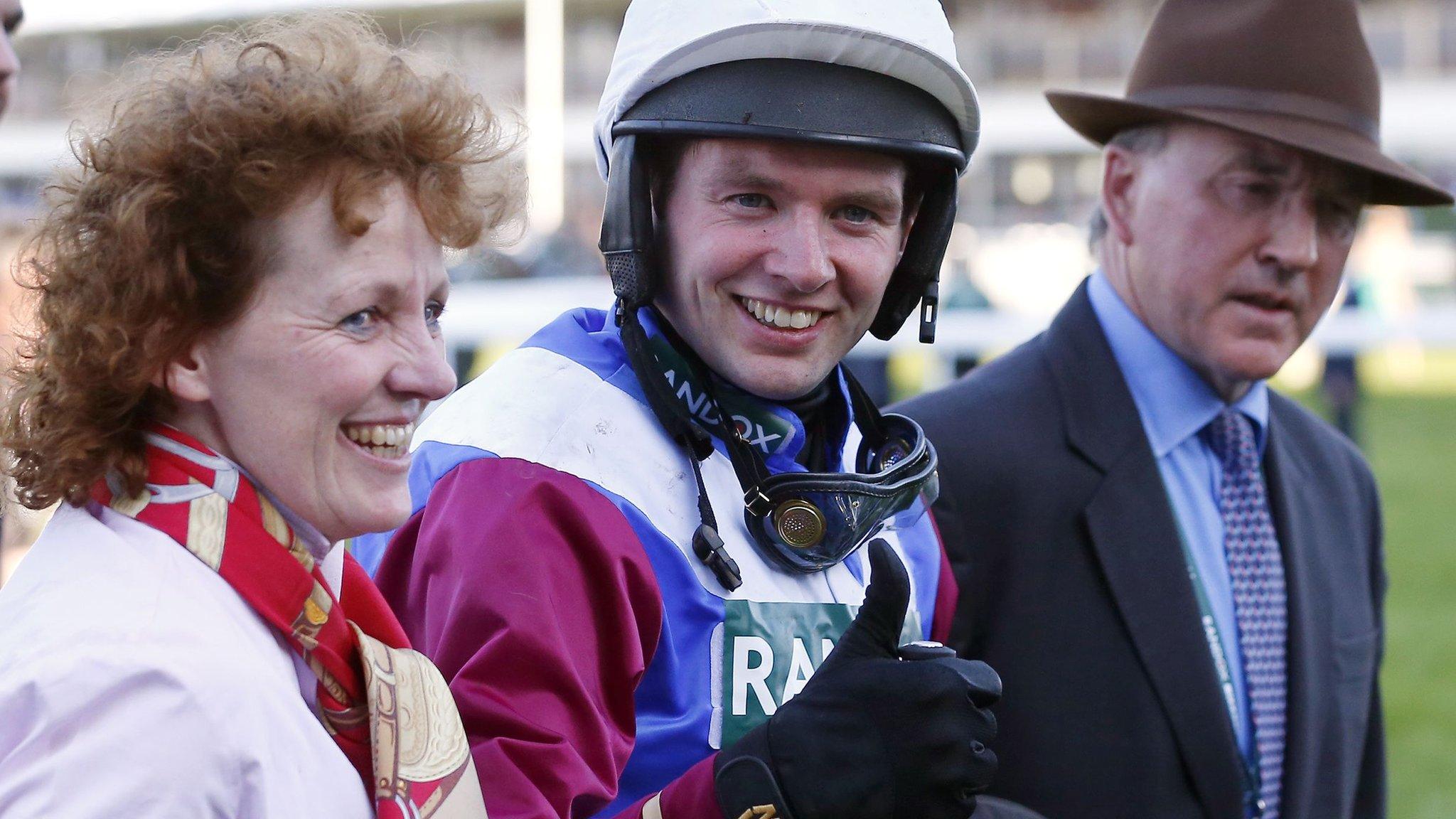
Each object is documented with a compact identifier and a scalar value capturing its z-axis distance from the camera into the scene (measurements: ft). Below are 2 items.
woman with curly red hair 9.81
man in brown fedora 11.28
